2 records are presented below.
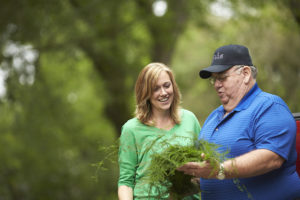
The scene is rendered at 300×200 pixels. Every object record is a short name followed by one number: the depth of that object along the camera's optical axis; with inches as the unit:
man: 235.8
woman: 305.4
